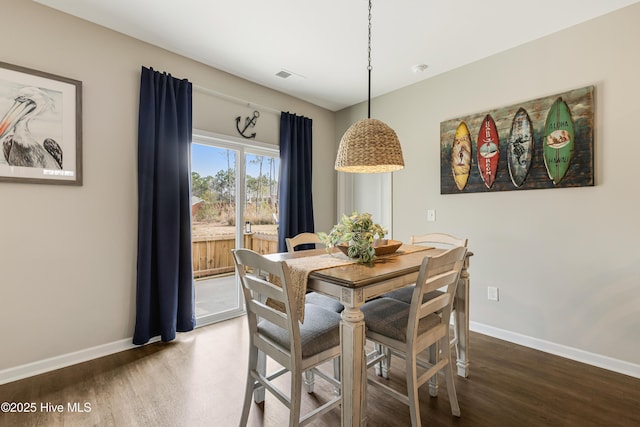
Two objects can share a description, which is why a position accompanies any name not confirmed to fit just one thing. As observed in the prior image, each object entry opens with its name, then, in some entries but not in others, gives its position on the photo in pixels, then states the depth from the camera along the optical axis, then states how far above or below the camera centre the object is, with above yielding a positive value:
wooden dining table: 1.29 -0.39
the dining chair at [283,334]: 1.34 -0.63
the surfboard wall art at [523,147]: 2.32 +0.58
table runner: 1.39 -0.31
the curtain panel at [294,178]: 3.66 +0.42
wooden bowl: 1.85 -0.25
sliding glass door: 3.09 -0.01
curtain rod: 2.99 +1.24
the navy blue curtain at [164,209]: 2.52 +0.00
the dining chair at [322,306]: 1.92 -0.64
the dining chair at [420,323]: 1.42 -0.62
